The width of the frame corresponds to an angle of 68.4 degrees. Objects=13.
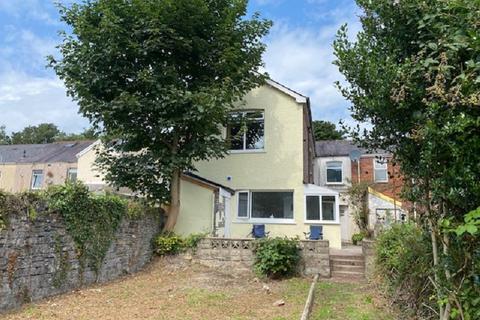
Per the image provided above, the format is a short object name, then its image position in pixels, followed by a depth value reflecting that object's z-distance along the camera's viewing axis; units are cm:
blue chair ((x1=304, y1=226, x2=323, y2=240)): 1502
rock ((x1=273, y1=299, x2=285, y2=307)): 784
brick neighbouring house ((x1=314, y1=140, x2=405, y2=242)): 2361
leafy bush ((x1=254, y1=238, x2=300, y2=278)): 1097
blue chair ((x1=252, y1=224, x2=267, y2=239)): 1492
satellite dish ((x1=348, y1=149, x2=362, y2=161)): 2612
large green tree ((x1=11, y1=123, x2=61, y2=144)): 6244
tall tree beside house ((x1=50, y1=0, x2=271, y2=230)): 1183
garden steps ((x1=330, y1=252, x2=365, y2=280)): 1156
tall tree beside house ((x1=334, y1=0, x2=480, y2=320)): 354
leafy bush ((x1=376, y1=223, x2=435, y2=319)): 580
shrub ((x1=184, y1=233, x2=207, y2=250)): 1241
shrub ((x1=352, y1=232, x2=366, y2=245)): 2032
